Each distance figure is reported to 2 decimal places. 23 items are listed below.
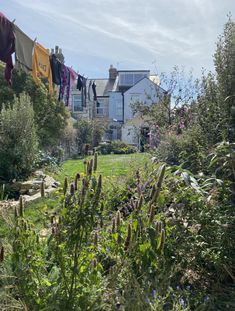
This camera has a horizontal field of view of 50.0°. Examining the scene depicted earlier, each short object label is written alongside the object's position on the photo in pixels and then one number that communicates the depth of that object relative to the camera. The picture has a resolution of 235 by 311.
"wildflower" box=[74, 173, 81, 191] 1.36
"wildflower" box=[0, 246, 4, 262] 1.29
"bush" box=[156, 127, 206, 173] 2.75
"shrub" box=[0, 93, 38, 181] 5.42
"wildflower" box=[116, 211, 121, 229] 1.41
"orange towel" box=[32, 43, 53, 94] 5.30
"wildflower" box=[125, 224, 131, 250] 1.35
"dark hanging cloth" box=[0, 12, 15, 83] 4.23
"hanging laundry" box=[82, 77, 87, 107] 8.37
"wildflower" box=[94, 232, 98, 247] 1.41
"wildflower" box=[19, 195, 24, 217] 1.37
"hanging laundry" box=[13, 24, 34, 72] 4.51
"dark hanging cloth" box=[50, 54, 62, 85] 6.16
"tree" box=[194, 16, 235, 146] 2.61
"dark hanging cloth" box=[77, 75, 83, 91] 8.04
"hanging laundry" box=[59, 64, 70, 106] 6.82
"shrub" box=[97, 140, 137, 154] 14.43
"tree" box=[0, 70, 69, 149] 8.78
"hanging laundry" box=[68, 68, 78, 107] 7.19
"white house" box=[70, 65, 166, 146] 20.26
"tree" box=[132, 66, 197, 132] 5.79
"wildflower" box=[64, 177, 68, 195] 1.35
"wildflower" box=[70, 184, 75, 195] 1.30
